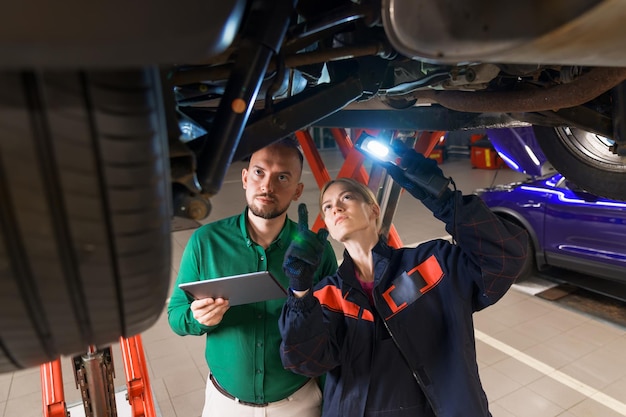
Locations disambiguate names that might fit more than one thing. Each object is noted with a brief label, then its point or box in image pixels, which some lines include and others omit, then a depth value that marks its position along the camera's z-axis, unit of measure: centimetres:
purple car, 272
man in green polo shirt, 130
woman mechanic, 114
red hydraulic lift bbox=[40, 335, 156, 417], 151
